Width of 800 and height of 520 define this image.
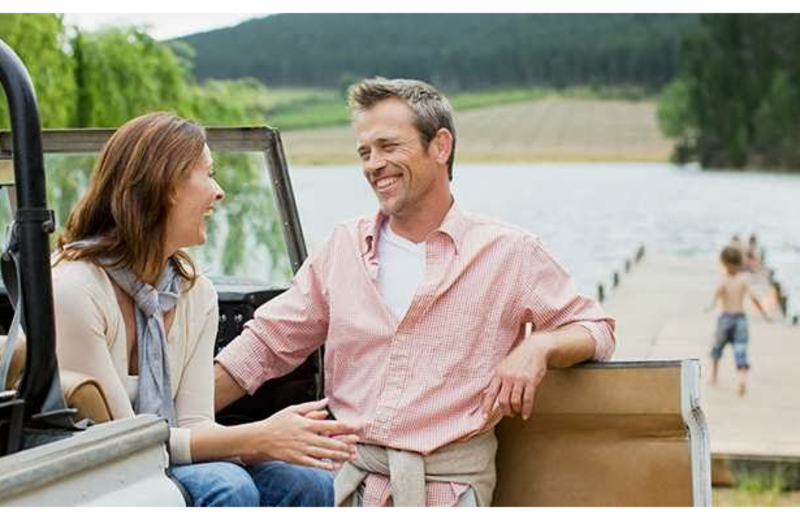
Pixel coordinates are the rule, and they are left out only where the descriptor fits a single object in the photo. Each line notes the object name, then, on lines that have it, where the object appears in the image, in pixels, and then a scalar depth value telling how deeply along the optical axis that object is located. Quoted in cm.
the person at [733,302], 1367
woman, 242
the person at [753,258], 2788
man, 263
